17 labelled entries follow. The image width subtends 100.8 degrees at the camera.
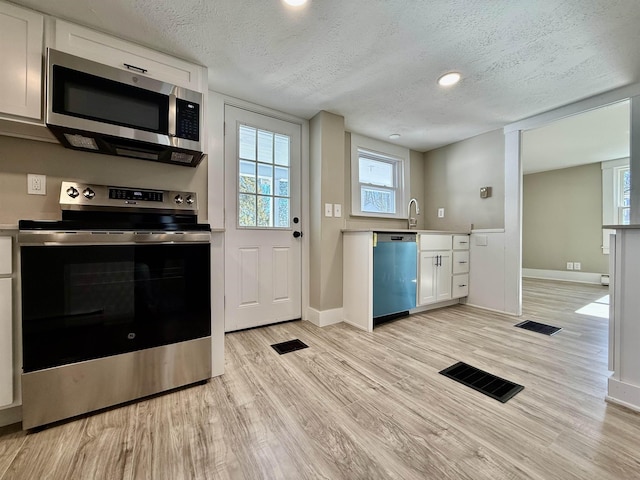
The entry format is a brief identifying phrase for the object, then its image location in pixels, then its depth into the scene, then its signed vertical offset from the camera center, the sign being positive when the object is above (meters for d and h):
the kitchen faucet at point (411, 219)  3.47 +0.26
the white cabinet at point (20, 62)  1.31 +0.89
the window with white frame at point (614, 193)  4.55 +0.80
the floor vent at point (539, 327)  2.44 -0.85
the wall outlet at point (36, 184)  1.51 +0.31
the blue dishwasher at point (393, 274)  2.53 -0.36
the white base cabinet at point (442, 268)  2.90 -0.33
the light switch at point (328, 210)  2.67 +0.29
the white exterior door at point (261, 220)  2.44 +0.18
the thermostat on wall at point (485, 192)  3.17 +0.56
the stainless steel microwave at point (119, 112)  1.38 +0.73
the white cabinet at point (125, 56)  1.50 +1.13
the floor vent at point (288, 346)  2.06 -0.87
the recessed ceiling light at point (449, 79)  2.05 +1.28
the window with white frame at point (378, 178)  3.20 +0.80
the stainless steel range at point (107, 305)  1.20 -0.34
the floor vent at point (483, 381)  1.48 -0.86
